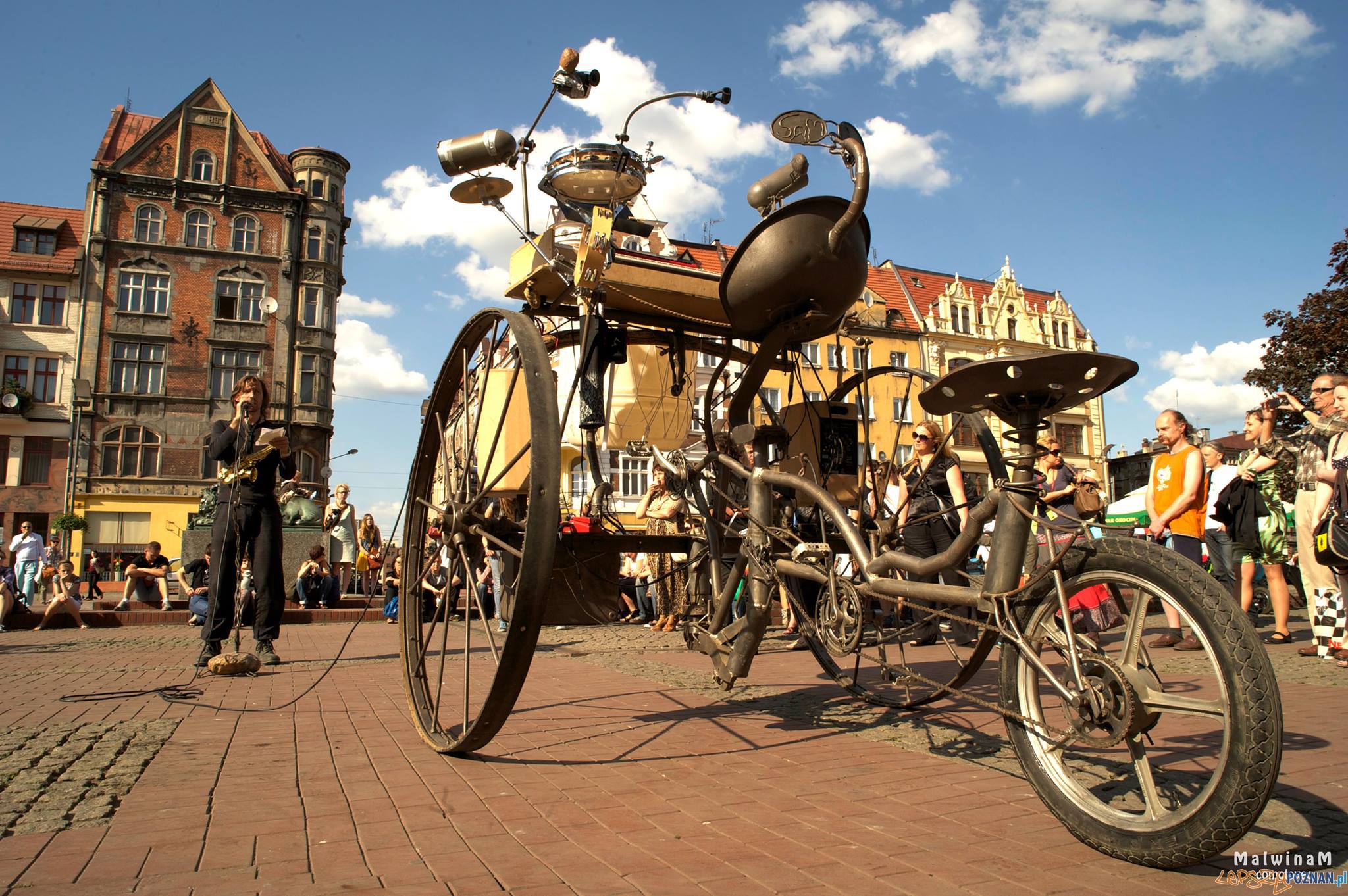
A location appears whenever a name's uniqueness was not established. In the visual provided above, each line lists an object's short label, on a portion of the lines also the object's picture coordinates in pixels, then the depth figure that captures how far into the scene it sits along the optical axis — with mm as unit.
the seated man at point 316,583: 13781
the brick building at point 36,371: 39125
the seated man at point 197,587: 10180
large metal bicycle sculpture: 2117
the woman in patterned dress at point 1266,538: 6988
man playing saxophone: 6082
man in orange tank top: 6402
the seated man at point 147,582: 13266
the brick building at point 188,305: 39531
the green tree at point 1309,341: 25359
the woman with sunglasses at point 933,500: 5453
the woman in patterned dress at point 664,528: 6402
